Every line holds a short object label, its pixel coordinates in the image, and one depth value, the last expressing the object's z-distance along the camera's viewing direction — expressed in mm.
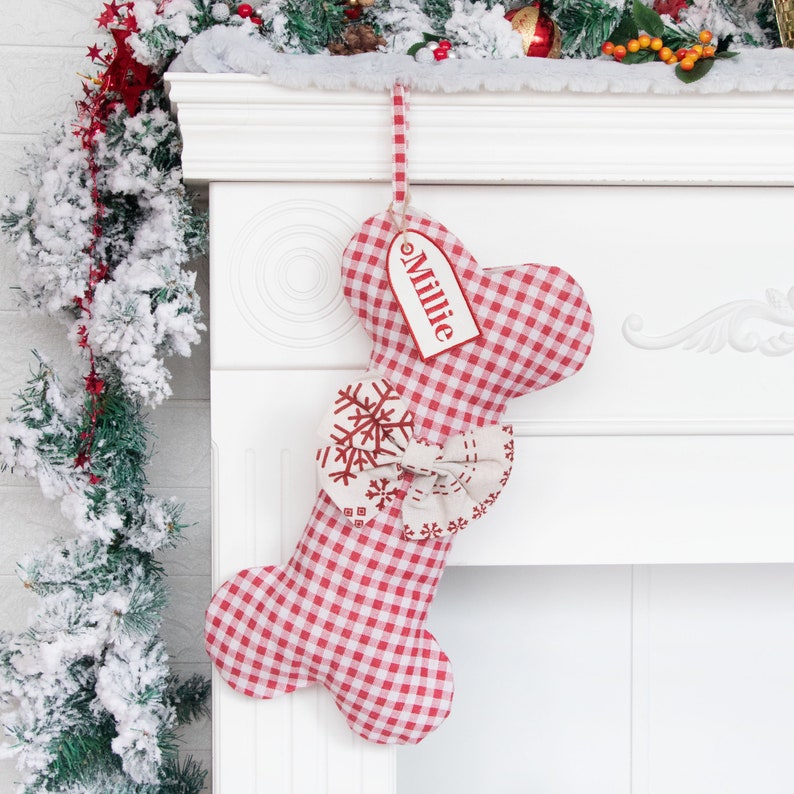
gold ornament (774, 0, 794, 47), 841
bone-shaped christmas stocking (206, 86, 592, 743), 750
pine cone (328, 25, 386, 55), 826
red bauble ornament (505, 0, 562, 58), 828
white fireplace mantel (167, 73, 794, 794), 797
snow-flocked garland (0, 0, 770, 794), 824
